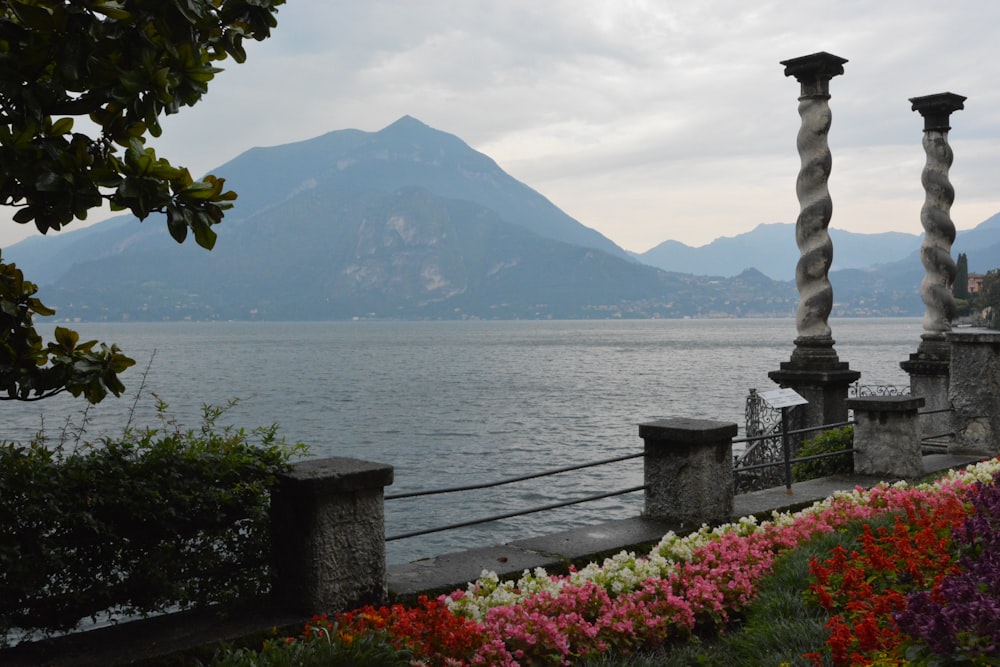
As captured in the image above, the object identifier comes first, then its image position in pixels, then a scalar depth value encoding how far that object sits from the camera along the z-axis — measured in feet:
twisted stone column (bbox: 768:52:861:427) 44.39
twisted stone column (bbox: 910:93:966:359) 53.78
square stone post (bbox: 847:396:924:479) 33.42
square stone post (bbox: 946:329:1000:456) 39.65
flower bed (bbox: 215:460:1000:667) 13.46
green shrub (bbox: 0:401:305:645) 14.23
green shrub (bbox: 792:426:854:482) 37.65
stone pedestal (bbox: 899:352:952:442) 49.39
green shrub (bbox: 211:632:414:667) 13.44
